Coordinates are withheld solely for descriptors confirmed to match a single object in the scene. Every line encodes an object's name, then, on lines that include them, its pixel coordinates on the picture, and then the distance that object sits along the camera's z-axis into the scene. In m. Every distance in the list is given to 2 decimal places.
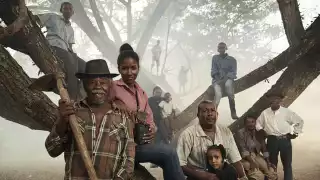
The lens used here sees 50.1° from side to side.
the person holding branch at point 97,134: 2.33
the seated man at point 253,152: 5.39
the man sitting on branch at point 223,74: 7.61
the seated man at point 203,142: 3.60
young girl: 3.55
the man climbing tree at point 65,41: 5.36
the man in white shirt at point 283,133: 5.74
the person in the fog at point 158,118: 7.84
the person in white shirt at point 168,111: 8.38
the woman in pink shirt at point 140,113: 2.84
